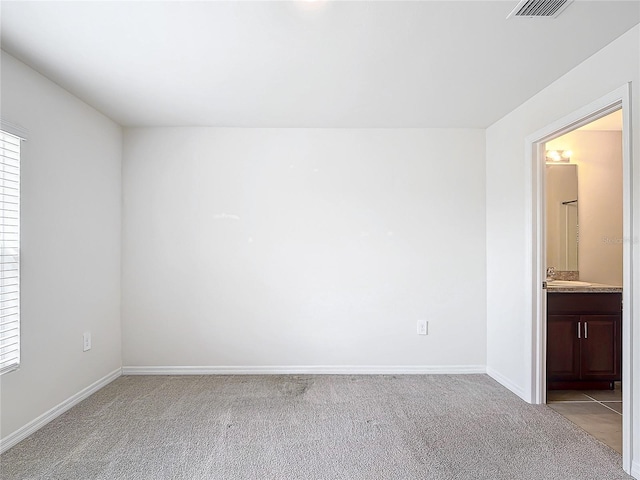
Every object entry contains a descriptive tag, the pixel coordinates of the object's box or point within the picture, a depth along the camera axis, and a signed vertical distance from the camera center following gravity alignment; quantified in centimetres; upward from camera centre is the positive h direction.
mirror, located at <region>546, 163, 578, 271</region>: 427 +22
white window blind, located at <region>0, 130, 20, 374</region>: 252 -8
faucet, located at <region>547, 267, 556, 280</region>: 427 -32
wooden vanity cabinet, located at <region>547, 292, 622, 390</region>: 350 -81
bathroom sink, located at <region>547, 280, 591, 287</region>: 371 -39
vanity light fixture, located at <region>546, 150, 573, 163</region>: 433 +87
